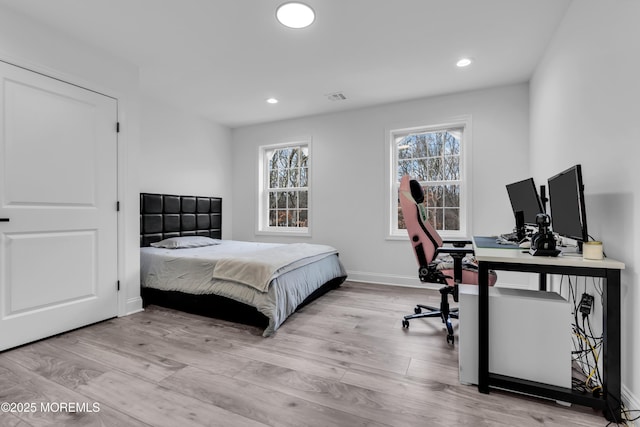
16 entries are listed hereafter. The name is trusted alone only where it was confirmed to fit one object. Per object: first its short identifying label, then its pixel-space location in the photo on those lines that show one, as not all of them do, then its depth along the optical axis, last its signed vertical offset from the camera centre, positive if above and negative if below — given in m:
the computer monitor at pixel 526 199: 2.32 +0.12
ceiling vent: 3.80 +1.50
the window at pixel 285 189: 4.87 +0.41
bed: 2.62 -0.57
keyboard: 2.41 -0.20
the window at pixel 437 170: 3.89 +0.59
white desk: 1.42 -0.52
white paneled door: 2.17 +0.06
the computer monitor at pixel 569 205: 1.56 +0.05
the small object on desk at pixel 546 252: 1.62 -0.21
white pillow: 3.60 -0.36
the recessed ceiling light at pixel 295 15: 2.17 +1.48
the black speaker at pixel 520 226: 2.40 -0.10
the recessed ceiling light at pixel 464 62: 2.94 +1.50
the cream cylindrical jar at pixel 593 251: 1.50 -0.19
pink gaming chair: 2.40 -0.27
